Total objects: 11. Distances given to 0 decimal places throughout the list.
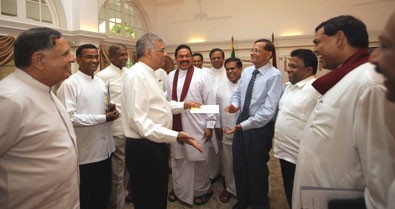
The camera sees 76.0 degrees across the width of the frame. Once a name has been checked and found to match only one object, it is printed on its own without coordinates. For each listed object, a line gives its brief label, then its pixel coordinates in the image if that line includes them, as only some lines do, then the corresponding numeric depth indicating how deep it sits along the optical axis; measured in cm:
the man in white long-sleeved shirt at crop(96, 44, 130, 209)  274
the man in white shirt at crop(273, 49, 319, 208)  188
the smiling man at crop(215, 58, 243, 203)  296
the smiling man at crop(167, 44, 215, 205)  280
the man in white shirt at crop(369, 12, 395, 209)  69
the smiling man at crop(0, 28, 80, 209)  112
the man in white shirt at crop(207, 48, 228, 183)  324
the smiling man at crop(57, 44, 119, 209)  216
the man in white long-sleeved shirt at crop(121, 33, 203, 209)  175
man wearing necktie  230
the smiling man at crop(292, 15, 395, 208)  86
